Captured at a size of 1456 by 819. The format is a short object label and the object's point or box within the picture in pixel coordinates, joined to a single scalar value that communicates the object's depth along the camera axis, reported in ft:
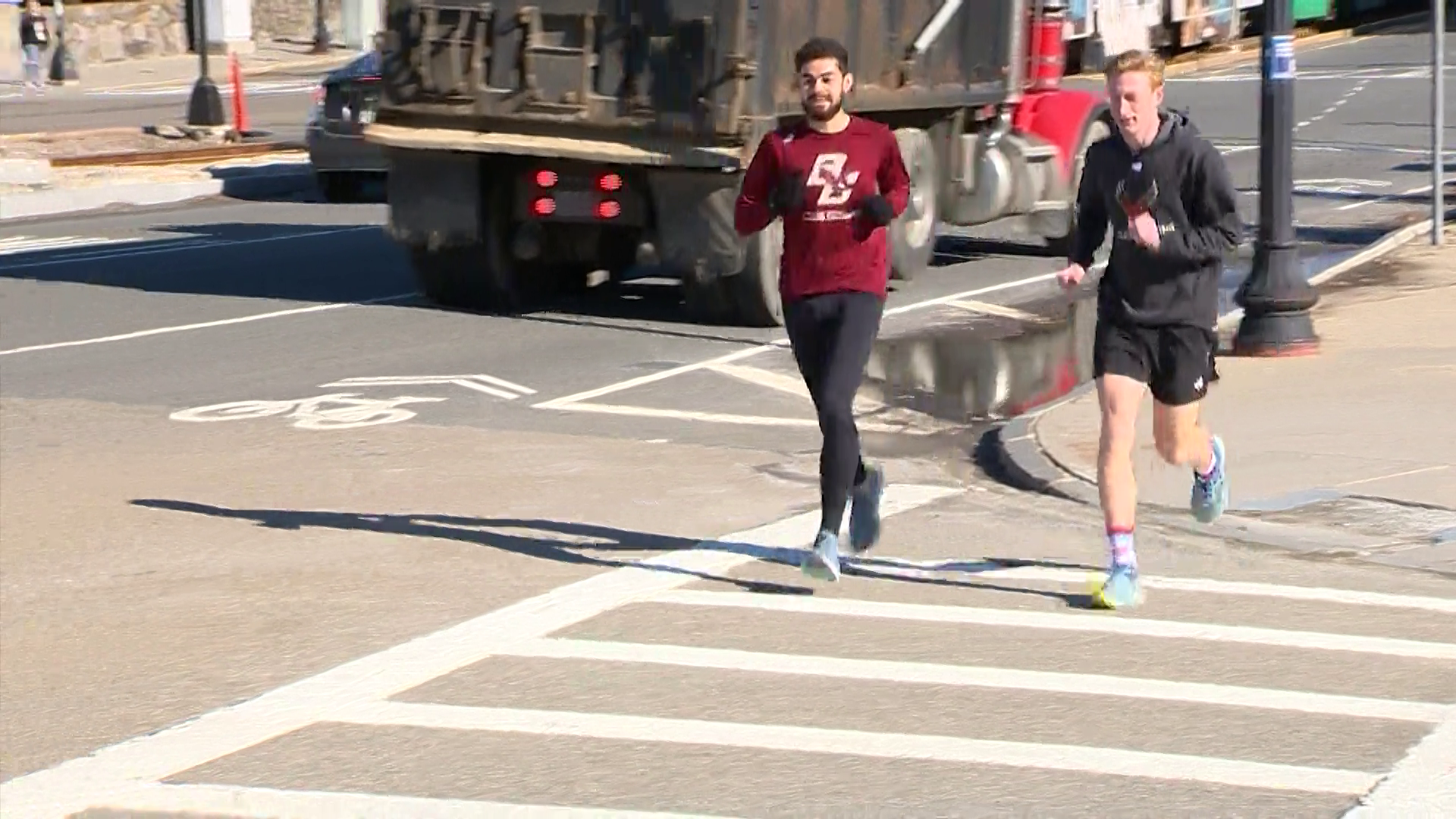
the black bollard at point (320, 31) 184.24
